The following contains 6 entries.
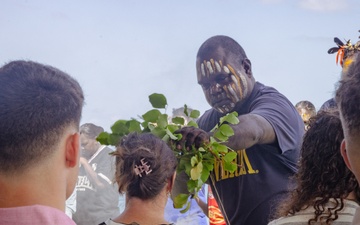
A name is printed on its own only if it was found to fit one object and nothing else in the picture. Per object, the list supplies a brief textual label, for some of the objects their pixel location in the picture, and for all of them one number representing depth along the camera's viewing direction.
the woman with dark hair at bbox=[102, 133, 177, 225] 3.06
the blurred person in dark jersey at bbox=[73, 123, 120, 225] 6.53
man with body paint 3.35
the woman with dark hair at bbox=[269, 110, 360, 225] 2.52
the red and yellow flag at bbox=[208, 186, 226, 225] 5.29
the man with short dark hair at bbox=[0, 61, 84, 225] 1.68
